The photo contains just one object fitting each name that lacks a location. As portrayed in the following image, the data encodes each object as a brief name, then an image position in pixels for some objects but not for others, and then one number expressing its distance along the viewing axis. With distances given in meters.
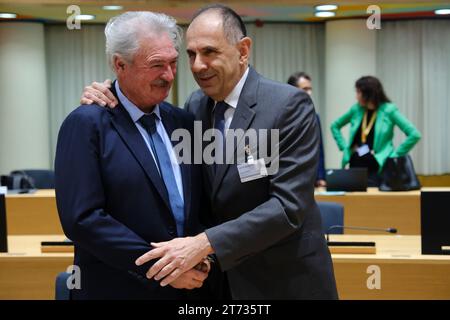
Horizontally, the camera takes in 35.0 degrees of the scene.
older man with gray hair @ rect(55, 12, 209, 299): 2.19
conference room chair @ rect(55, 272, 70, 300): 3.10
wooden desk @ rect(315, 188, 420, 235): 6.09
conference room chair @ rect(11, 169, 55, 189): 7.57
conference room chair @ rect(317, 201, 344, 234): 4.71
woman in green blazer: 7.32
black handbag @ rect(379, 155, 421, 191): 6.27
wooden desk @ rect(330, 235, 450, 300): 3.95
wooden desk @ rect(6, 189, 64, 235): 6.12
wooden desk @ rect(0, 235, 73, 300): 4.19
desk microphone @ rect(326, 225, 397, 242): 4.04
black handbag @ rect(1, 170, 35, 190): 6.61
